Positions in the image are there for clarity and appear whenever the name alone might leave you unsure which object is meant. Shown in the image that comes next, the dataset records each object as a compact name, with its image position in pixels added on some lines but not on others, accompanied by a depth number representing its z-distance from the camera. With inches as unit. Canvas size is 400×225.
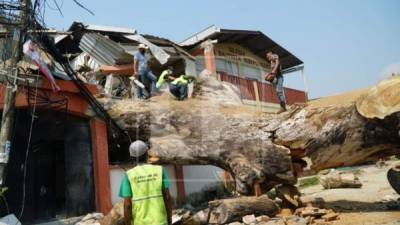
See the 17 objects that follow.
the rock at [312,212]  290.8
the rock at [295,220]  274.3
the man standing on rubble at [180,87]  389.1
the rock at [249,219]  282.7
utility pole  266.1
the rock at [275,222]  276.9
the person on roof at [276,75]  419.8
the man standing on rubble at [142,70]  414.9
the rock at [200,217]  290.8
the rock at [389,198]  330.8
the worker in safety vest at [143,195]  155.5
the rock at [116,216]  283.3
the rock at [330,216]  281.7
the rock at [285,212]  310.2
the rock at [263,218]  287.0
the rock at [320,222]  273.2
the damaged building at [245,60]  627.0
